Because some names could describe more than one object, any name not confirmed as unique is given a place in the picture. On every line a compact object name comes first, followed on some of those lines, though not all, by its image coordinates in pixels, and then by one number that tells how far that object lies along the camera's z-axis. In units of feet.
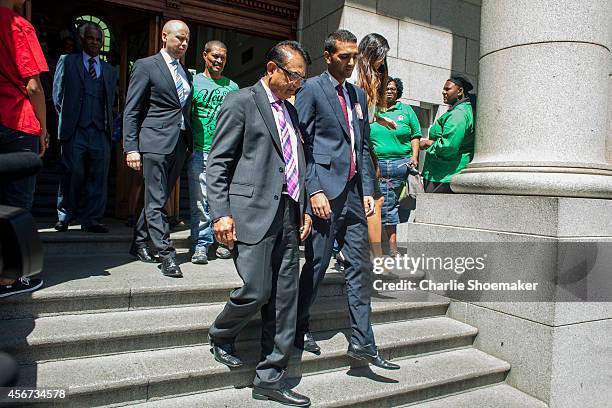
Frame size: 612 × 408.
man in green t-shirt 16.21
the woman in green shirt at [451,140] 17.12
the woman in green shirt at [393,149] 17.70
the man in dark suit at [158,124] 14.17
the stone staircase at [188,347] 10.05
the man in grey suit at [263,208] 9.87
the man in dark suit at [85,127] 17.72
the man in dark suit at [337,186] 11.43
